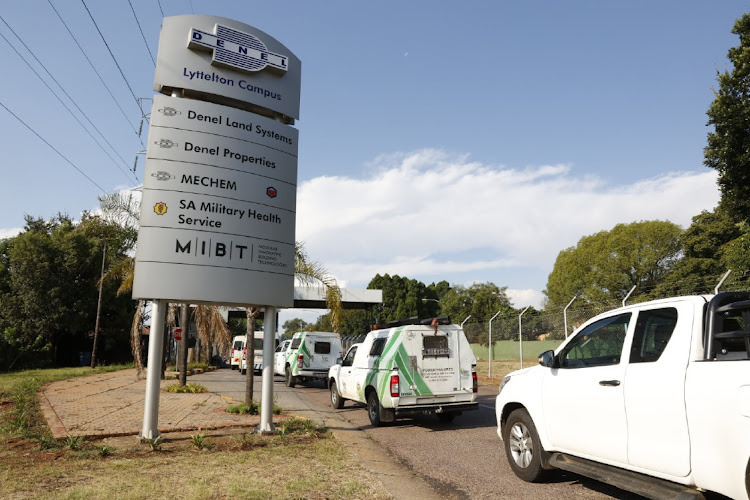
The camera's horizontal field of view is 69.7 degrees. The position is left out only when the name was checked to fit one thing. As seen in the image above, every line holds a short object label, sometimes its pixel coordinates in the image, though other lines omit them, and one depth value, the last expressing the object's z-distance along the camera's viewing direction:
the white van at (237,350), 32.47
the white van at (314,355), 20.55
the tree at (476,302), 78.19
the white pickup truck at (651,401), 4.01
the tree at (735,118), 15.26
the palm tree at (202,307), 16.55
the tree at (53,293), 36.03
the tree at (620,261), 54.50
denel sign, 8.82
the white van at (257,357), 27.55
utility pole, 34.03
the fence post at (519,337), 20.23
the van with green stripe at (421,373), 10.46
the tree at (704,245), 48.50
